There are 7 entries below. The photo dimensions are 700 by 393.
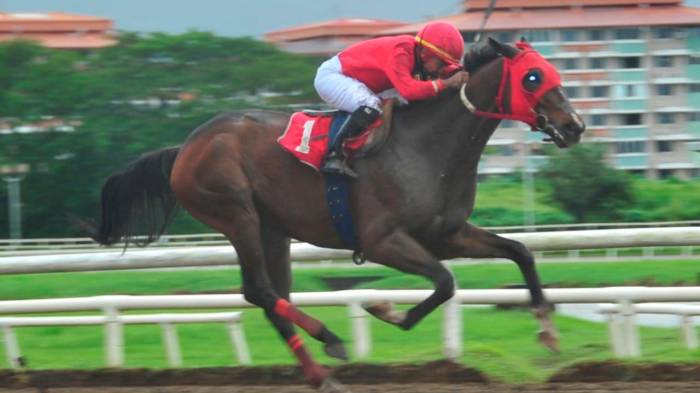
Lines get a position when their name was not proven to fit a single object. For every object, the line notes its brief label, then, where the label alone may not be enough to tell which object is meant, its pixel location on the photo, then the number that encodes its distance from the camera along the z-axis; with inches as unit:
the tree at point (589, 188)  2878.9
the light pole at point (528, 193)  2763.3
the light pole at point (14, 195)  3041.3
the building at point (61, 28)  4845.0
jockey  490.6
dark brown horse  482.0
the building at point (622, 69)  4010.8
